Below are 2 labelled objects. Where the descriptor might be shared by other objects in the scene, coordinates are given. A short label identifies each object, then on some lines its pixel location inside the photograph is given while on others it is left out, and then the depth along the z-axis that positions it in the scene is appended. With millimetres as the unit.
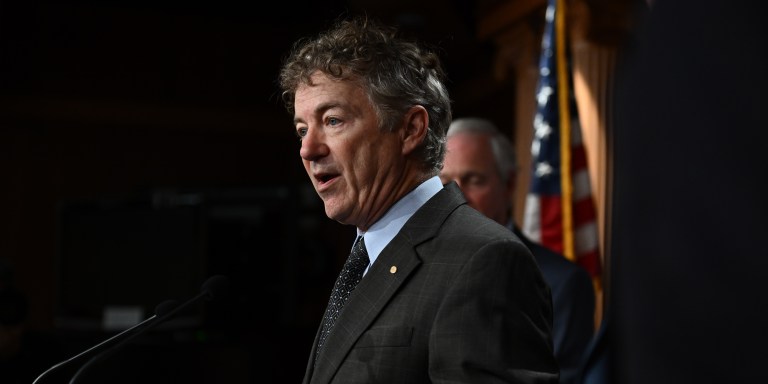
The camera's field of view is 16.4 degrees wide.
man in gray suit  3064
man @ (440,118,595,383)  3890
